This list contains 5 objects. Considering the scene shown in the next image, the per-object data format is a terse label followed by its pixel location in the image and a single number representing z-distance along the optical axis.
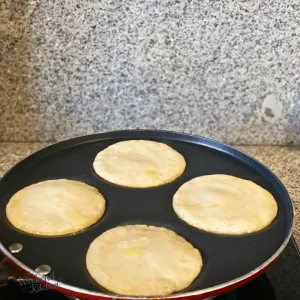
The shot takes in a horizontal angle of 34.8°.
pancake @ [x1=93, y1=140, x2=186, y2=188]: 1.09
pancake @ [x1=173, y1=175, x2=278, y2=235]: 0.95
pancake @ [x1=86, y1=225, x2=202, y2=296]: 0.81
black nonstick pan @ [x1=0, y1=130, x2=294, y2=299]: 0.83
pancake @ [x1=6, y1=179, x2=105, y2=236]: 0.94
